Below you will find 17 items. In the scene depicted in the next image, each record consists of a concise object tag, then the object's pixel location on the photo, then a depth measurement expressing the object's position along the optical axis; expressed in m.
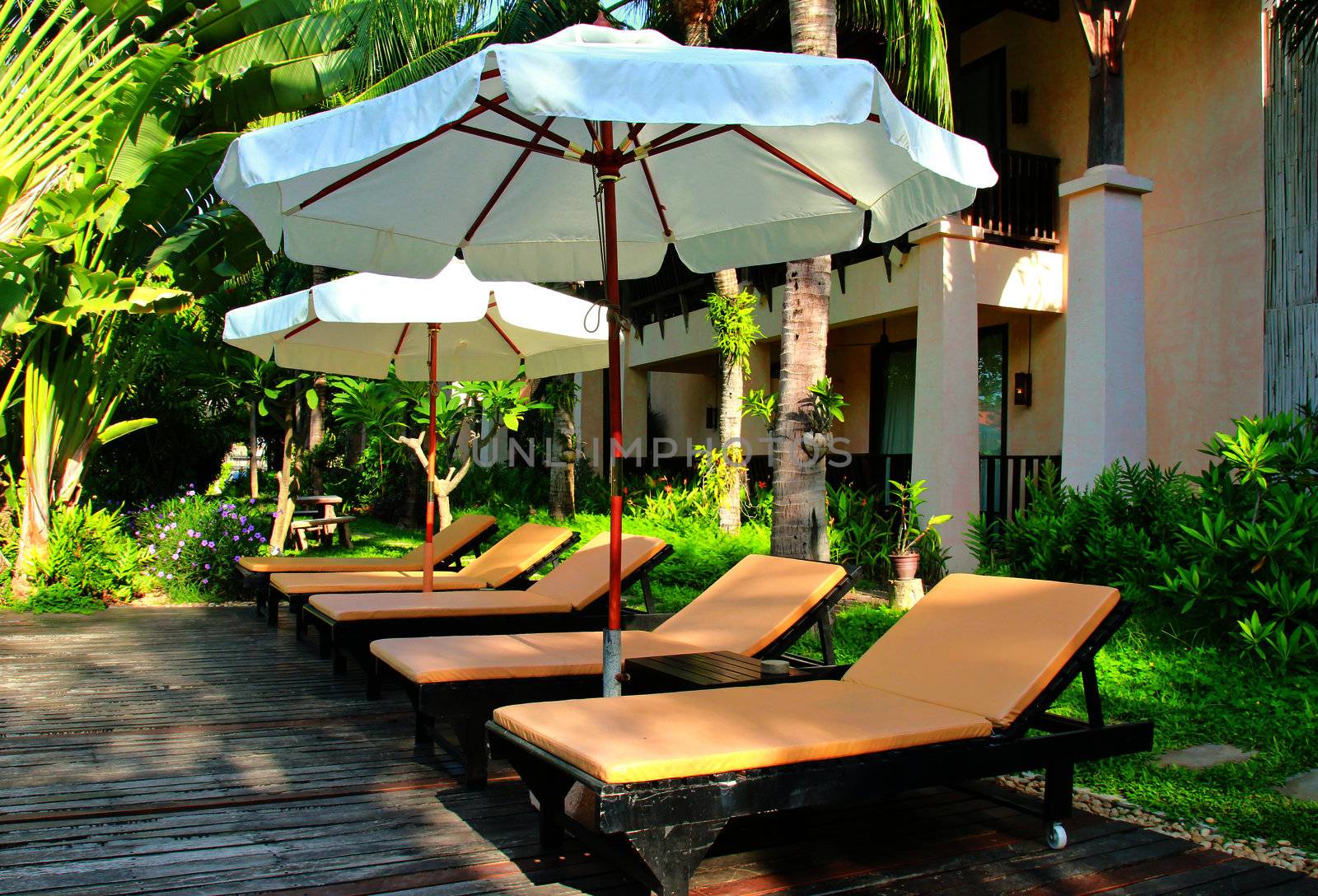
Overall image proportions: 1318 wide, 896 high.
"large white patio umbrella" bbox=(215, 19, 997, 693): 3.28
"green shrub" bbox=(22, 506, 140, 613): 9.73
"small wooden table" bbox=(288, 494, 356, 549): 14.18
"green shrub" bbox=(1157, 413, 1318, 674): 5.76
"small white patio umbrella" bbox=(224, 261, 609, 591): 6.47
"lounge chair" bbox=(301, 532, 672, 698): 6.34
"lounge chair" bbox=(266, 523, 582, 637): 8.04
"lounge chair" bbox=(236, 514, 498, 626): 9.23
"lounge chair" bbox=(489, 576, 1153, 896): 3.10
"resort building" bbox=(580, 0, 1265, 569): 9.42
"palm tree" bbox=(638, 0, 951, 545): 7.66
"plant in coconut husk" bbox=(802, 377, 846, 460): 7.58
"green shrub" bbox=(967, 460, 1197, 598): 7.00
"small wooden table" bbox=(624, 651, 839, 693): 4.38
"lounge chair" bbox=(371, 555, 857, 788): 4.45
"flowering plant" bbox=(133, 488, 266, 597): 10.61
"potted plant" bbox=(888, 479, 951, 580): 8.67
